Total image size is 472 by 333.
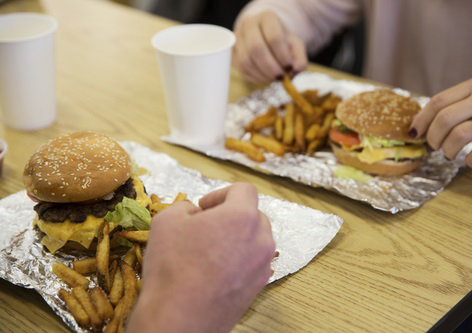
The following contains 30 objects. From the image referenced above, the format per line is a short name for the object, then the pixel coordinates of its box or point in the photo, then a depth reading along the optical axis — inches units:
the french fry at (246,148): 24.2
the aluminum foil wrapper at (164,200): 17.2
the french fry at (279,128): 25.9
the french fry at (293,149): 25.1
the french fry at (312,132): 25.2
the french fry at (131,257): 17.5
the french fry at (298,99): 26.6
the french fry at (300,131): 25.0
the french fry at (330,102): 27.1
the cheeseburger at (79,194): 17.9
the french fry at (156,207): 19.0
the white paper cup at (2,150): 23.1
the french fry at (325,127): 25.4
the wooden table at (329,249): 16.0
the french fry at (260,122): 26.6
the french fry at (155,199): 20.0
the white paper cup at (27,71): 24.9
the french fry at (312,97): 28.0
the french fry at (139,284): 16.2
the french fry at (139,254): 17.3
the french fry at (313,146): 24.8
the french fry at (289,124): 25.3
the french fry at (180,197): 19.8
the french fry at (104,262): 16.5
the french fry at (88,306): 15.1
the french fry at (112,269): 17.0
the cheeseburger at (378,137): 23.0
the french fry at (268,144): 24.7
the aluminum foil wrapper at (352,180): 21.5
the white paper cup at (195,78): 23.9
